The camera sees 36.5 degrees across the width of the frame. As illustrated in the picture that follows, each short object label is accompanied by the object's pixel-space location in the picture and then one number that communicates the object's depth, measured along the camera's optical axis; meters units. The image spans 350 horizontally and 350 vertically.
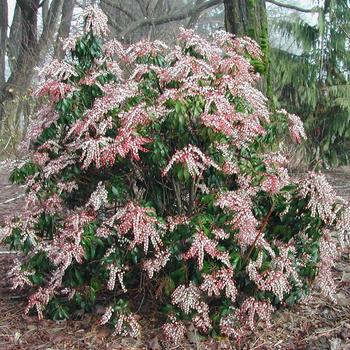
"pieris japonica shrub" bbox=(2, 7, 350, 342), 2.64
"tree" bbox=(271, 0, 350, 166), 7.40
